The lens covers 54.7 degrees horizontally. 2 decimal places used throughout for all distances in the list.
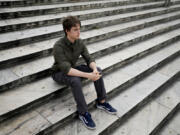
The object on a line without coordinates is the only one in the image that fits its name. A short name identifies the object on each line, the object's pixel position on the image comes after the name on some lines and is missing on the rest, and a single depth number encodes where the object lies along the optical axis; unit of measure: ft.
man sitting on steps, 7.32
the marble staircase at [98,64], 7.63
